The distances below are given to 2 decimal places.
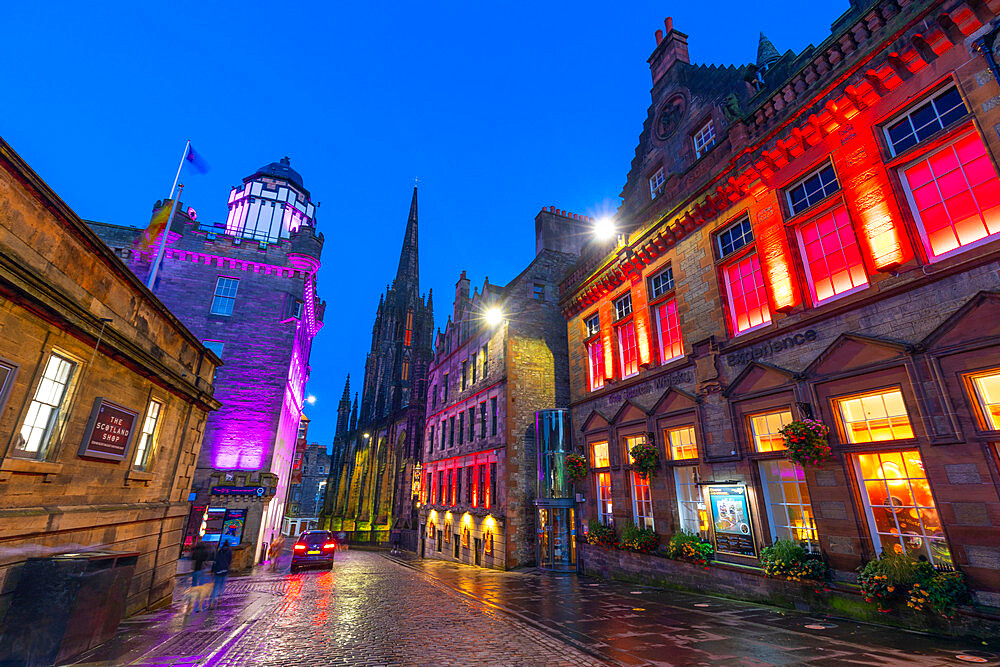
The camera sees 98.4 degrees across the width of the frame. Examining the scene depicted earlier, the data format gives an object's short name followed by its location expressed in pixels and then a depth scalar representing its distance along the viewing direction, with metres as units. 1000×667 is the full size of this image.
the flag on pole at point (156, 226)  24.45
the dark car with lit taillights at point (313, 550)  20.61
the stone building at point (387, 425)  45.91
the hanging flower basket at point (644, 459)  14.01
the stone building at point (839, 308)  7.71
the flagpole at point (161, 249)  20.91
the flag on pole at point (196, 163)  20.33
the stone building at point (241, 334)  21.62
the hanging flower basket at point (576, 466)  17.84
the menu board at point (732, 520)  11.03
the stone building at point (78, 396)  6.37
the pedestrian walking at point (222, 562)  17.09
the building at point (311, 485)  75.94
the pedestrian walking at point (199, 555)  18.68
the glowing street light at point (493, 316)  24.09
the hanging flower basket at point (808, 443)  9.31
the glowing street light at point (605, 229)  19.23
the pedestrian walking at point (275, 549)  26.55
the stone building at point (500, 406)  21.53
